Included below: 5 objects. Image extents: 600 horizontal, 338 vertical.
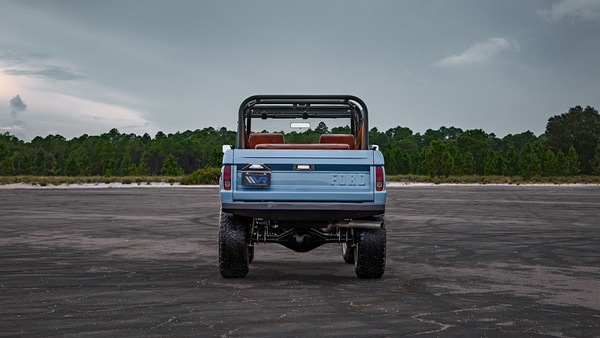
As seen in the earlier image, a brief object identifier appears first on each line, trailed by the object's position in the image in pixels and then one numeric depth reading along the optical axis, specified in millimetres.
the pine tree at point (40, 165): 142125
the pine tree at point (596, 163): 128000
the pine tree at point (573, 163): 124875
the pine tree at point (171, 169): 122062
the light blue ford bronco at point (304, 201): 10797
